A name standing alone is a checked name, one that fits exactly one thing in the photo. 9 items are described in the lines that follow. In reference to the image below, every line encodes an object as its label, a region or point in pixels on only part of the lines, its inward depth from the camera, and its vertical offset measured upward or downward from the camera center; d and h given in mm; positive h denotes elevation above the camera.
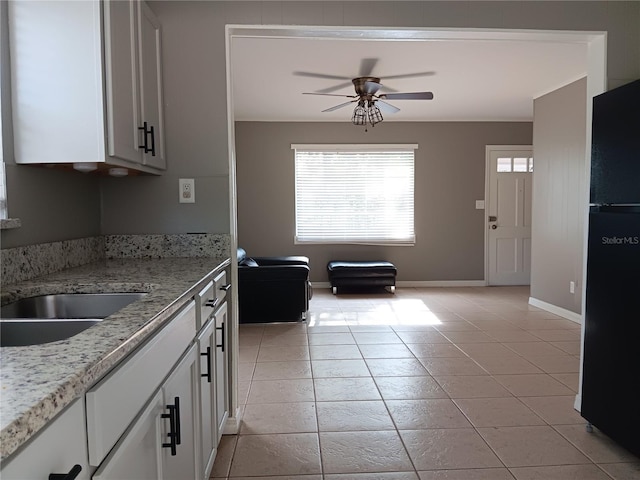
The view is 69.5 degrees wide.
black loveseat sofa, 4695 -832
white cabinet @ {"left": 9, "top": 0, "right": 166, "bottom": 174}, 1703 +494
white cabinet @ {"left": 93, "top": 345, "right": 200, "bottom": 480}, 956 -564
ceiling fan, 4395 +1208
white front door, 6934 -13
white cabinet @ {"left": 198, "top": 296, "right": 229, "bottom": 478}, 1782 -727
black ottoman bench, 6242 -858
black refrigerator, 2000 -285
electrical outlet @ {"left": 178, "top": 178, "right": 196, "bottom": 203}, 2439 +119
